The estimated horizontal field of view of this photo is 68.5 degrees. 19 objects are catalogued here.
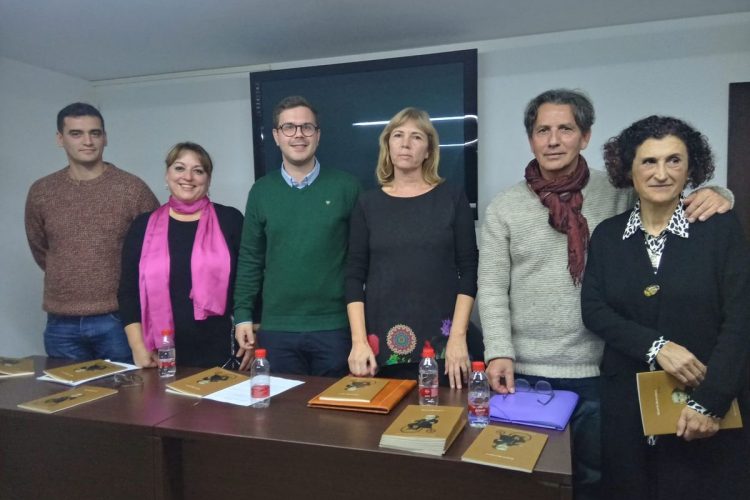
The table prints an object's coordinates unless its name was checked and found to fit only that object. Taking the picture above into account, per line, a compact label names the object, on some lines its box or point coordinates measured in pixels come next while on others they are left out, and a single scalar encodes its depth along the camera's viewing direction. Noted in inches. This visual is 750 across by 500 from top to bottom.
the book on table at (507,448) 48.5
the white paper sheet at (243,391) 66.7
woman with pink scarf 85.5
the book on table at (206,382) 70.3
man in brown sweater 96.6
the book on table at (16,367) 81.4
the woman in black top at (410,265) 74.6
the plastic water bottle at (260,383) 65.9
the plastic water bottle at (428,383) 64.3
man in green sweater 83.0
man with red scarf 67.2
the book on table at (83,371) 77.1
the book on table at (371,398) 61.9
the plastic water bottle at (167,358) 79.4
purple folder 56.7
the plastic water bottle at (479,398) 57.9
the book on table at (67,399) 65.8
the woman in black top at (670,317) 56.1
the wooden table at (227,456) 52.2
